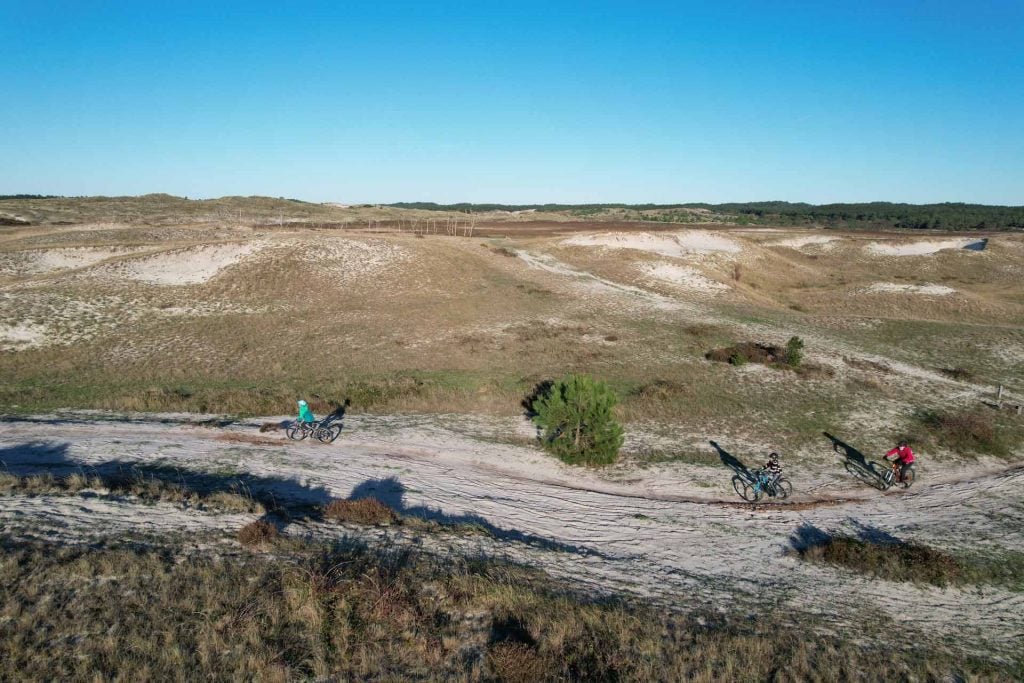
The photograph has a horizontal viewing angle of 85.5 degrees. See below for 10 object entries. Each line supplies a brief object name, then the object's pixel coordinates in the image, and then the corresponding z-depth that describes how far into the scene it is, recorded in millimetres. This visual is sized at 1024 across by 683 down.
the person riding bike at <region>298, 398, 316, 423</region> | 21172
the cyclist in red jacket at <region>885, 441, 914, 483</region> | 19594
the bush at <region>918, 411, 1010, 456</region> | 23047
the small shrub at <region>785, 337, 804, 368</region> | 31938
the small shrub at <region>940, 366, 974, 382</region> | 32219
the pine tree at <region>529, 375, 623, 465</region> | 21125
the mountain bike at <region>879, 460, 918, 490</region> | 19750
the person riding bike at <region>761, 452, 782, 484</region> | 18266
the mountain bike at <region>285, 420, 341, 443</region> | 21547
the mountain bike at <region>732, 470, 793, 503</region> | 18438
